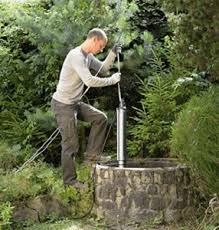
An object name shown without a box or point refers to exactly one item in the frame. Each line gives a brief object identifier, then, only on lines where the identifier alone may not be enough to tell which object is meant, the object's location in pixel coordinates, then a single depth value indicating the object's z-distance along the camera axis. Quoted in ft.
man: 19.45
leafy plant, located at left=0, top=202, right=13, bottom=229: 16.83
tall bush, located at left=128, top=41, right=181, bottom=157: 23.38
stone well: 18.52
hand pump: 20.03
